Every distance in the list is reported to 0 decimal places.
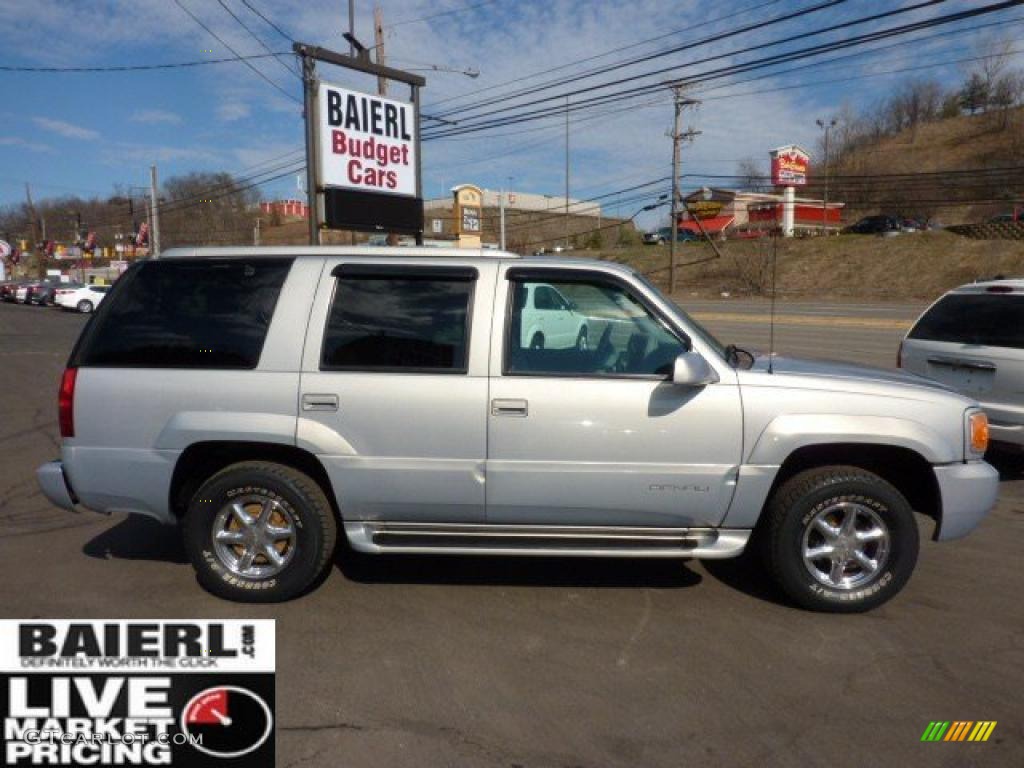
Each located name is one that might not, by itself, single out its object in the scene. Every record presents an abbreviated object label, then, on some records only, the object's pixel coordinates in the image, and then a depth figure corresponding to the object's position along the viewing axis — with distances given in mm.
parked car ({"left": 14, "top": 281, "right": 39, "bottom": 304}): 44188
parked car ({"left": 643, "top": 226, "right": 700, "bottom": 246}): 74188
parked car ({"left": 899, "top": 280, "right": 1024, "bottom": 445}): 6039
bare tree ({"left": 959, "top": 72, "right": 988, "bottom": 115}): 102812
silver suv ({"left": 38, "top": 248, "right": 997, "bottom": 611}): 3752
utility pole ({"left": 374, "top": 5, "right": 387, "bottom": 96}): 20531
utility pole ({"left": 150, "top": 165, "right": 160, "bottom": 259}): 41125
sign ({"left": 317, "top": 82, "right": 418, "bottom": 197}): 12086
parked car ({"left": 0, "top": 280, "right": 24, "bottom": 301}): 47516
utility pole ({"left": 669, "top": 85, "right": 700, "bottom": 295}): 39175
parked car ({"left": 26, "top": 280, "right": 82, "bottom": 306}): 42094
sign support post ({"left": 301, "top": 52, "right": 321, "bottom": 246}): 11797
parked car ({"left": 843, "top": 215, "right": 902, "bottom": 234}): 57031
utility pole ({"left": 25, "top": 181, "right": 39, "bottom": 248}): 76738
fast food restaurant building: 69062
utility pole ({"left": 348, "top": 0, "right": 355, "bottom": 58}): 15844
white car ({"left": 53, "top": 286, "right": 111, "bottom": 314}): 34750
